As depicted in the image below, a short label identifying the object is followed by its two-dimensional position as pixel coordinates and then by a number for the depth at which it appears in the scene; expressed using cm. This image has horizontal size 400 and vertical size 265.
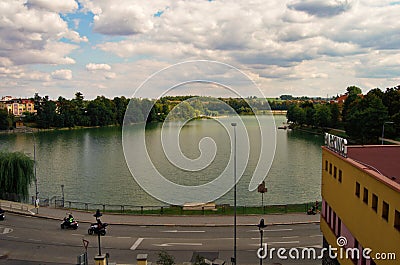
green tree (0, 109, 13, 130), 13950
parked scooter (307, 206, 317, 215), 3089
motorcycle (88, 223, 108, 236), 2655
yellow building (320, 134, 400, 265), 1337
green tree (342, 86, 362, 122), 11250
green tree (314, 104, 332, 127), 12258
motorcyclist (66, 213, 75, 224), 2829
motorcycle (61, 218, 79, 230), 2825
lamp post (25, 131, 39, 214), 3364
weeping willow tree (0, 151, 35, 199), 4150
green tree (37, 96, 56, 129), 14812
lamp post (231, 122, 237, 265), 1753
